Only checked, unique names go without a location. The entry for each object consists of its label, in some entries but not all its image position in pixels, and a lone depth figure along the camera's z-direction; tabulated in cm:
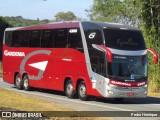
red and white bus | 2081
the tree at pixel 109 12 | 5766
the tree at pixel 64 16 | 9681
